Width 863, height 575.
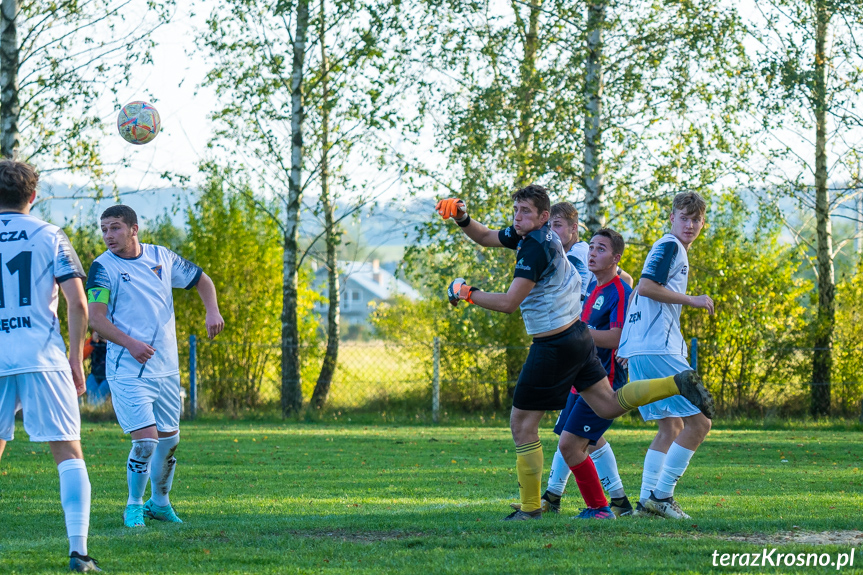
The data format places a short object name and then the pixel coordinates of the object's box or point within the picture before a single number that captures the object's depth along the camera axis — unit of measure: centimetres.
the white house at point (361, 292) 11119
